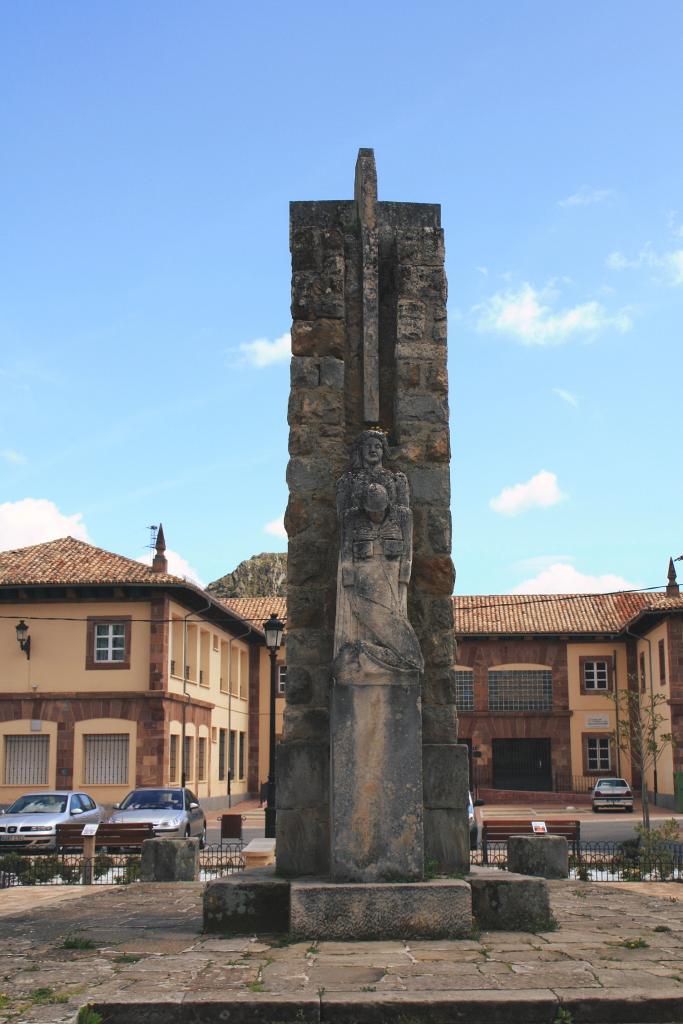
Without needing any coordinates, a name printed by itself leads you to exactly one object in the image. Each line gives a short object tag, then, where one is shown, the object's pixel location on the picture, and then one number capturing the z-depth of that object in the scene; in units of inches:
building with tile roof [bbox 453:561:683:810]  1828.2
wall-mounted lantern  1290.6
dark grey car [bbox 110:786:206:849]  823.7
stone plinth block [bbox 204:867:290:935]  303.6
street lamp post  770.8
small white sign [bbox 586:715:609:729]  1852.9
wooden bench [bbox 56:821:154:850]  711.7
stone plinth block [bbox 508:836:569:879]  486.3
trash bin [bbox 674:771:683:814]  1455.5
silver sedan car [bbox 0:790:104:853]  811.4
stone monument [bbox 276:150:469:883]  303.7
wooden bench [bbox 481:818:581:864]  652.1
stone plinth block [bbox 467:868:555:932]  303.1
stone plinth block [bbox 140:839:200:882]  514.3
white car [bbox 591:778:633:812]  1471.5
